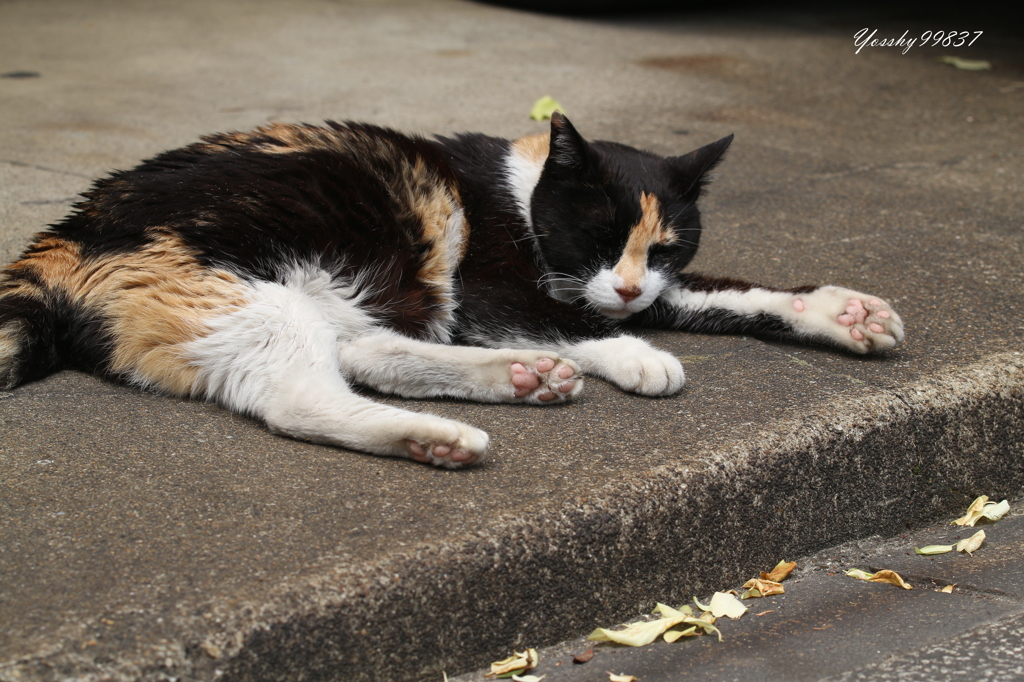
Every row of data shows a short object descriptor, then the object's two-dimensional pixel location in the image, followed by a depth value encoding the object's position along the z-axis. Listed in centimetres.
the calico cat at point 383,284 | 216
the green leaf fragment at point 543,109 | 471
